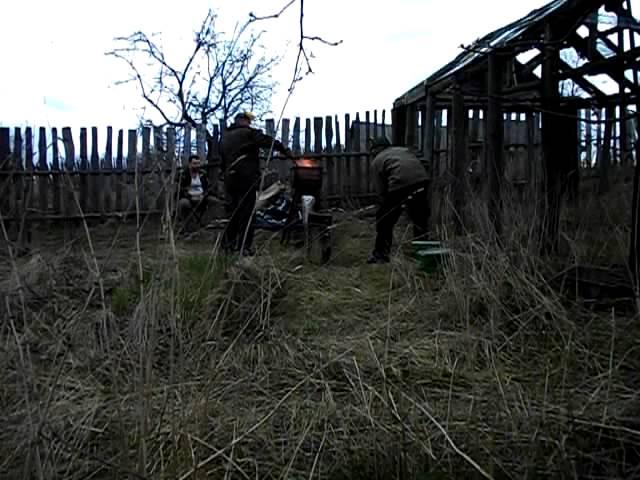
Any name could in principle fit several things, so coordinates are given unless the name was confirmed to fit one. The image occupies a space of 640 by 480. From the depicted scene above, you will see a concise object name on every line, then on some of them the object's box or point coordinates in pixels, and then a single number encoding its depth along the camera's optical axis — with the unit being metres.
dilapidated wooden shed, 6.16
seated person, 10.21
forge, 8.34
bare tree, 19.14
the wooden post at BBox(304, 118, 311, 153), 12.97
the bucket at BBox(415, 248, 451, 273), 5.76
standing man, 8.05
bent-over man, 7.75
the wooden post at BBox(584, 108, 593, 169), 11.64
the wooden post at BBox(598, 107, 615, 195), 8.54
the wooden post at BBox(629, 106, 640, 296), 4.28
